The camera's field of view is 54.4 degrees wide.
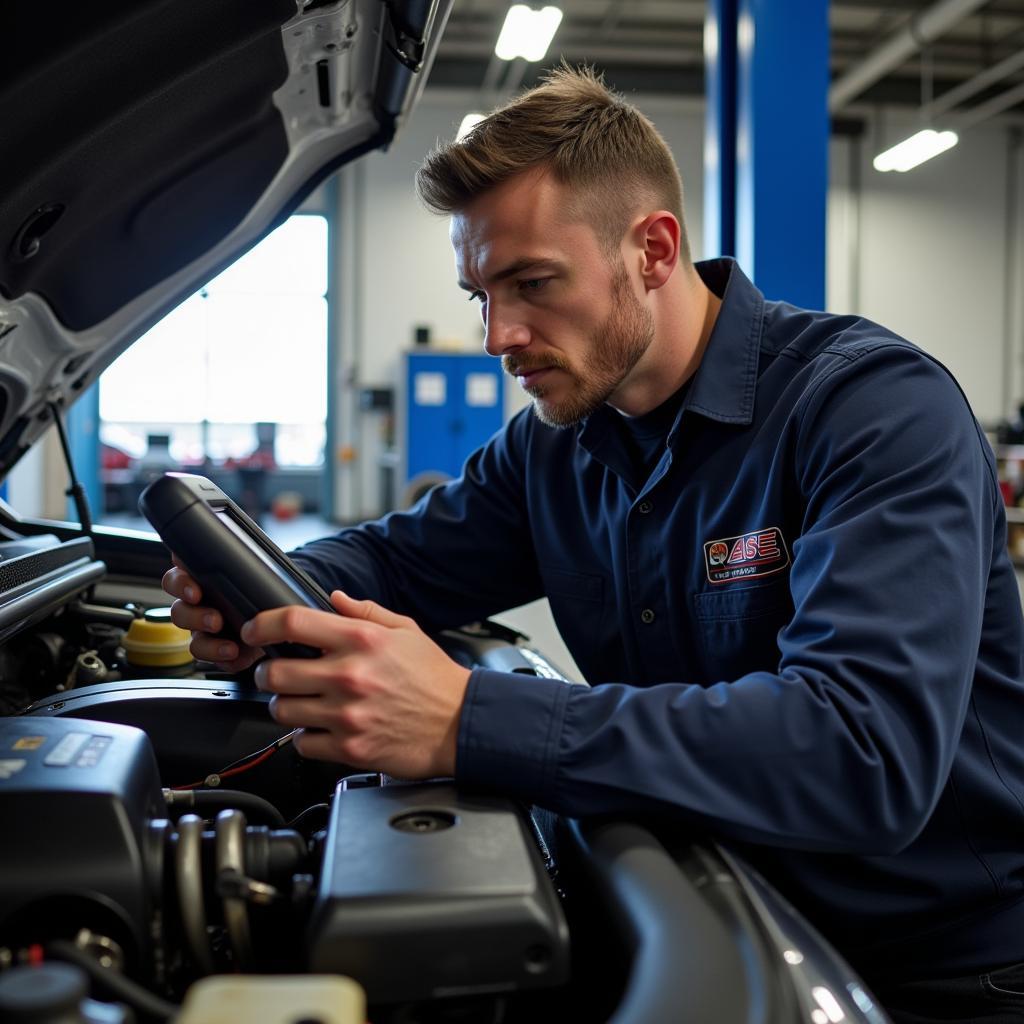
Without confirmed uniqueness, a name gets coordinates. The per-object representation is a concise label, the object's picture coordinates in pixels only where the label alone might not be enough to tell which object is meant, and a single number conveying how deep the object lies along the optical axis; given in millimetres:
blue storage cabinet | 8273
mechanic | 733
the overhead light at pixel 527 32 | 5293
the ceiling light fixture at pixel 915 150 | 6945
